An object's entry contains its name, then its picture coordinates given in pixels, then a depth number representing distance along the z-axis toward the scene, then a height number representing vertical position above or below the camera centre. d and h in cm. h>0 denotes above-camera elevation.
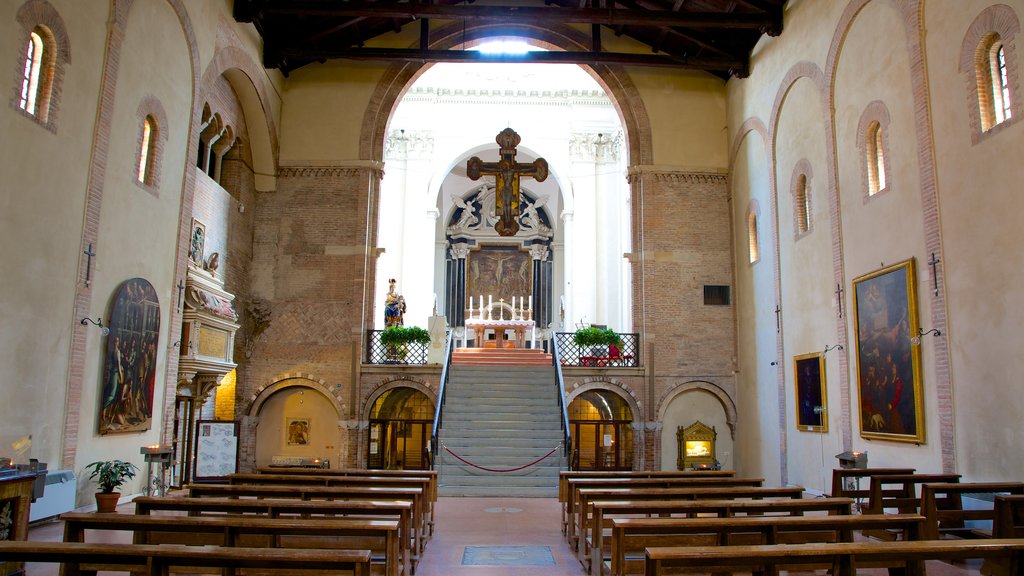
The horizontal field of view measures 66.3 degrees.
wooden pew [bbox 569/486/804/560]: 813 -71
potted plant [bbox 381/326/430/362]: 1941 +202
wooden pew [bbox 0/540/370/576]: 458 -80
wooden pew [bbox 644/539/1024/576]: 471 -76
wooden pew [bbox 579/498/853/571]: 696 -72
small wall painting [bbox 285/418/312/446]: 1909 -26
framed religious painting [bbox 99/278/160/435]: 1183 +90
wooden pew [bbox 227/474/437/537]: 952 -73
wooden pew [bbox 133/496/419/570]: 669 -74
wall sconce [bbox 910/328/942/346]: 1112 +128
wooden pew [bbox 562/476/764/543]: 922 -72
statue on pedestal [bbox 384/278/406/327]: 2044 +284
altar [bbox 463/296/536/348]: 2409 +288
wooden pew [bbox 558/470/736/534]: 1018 -69
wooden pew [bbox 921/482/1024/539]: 755 -85
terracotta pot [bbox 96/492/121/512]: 1020 -107
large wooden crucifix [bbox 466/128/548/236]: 1317 +420
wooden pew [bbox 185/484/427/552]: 797 -74
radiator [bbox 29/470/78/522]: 987 -103
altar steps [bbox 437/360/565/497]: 1499 -16
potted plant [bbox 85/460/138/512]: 1024 -85
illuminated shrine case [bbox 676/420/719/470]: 1900 -47
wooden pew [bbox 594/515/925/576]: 599 -85
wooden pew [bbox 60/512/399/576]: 568 -78
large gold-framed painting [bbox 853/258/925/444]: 1137 +109
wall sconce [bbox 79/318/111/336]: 1130 +133
